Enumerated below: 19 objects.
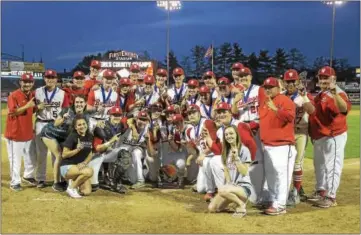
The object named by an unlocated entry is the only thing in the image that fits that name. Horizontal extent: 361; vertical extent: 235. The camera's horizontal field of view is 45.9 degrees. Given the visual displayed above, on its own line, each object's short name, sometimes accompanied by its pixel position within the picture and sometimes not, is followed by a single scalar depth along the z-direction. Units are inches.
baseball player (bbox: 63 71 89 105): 309.6
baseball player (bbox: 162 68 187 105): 325.1
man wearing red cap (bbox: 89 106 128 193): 287.9
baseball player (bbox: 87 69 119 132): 301.4
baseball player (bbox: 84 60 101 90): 334.0
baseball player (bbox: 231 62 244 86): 267.9
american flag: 967.3
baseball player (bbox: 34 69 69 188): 294.2
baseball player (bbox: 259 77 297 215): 228.7
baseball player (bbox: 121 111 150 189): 309.6
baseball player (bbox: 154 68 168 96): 326.2
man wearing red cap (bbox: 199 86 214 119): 297.4
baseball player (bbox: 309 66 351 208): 248.1
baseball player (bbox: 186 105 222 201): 263.9
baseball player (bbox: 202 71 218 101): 305.4
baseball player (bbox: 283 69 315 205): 251.4
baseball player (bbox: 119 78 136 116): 313.4
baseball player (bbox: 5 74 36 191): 286.8
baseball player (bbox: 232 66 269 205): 248.5
